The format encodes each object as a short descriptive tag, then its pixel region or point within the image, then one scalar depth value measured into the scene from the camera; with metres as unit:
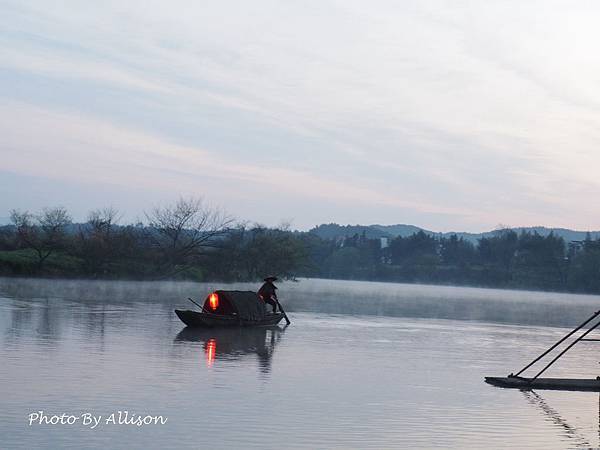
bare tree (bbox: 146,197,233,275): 98.06
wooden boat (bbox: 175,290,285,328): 38.72
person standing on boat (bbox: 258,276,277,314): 44.53
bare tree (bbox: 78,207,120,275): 88.81
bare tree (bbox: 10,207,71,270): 87.20
